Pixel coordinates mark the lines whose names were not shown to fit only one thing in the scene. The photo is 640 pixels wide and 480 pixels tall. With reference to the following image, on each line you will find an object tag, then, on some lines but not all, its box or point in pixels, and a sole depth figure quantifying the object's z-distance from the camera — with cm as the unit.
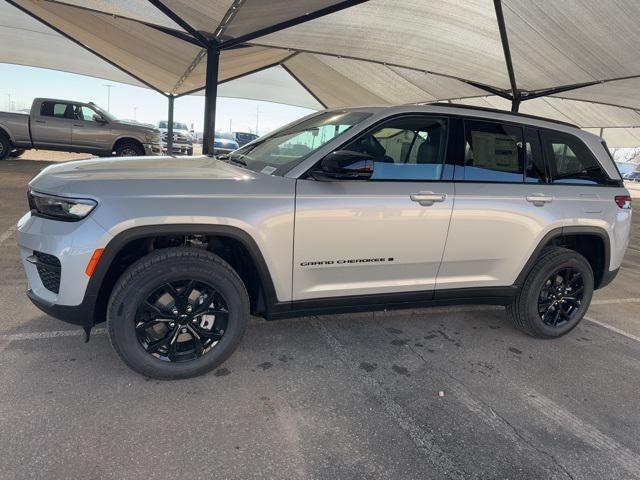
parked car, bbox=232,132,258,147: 2887
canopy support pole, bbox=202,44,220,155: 1067
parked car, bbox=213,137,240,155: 2220
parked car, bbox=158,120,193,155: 2019
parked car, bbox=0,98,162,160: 1300
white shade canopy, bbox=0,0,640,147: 779
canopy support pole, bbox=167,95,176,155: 1950
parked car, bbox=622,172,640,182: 4106
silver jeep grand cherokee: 253
